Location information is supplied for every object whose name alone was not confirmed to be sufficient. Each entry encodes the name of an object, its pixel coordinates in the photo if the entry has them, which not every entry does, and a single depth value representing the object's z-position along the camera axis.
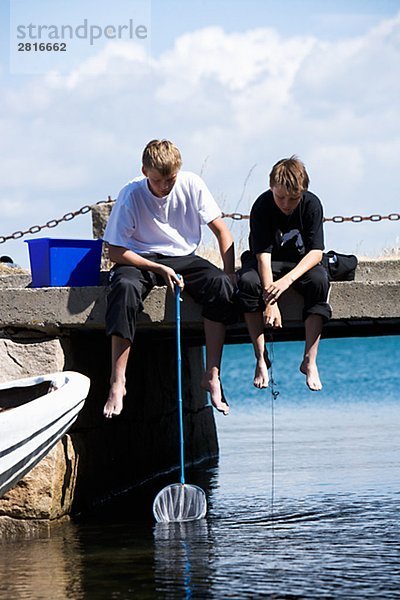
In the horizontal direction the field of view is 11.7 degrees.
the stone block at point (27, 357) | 12.61
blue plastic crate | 12.58
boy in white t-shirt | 11.65
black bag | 12.38
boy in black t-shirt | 11.67
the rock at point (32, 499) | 12.03
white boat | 9.61
